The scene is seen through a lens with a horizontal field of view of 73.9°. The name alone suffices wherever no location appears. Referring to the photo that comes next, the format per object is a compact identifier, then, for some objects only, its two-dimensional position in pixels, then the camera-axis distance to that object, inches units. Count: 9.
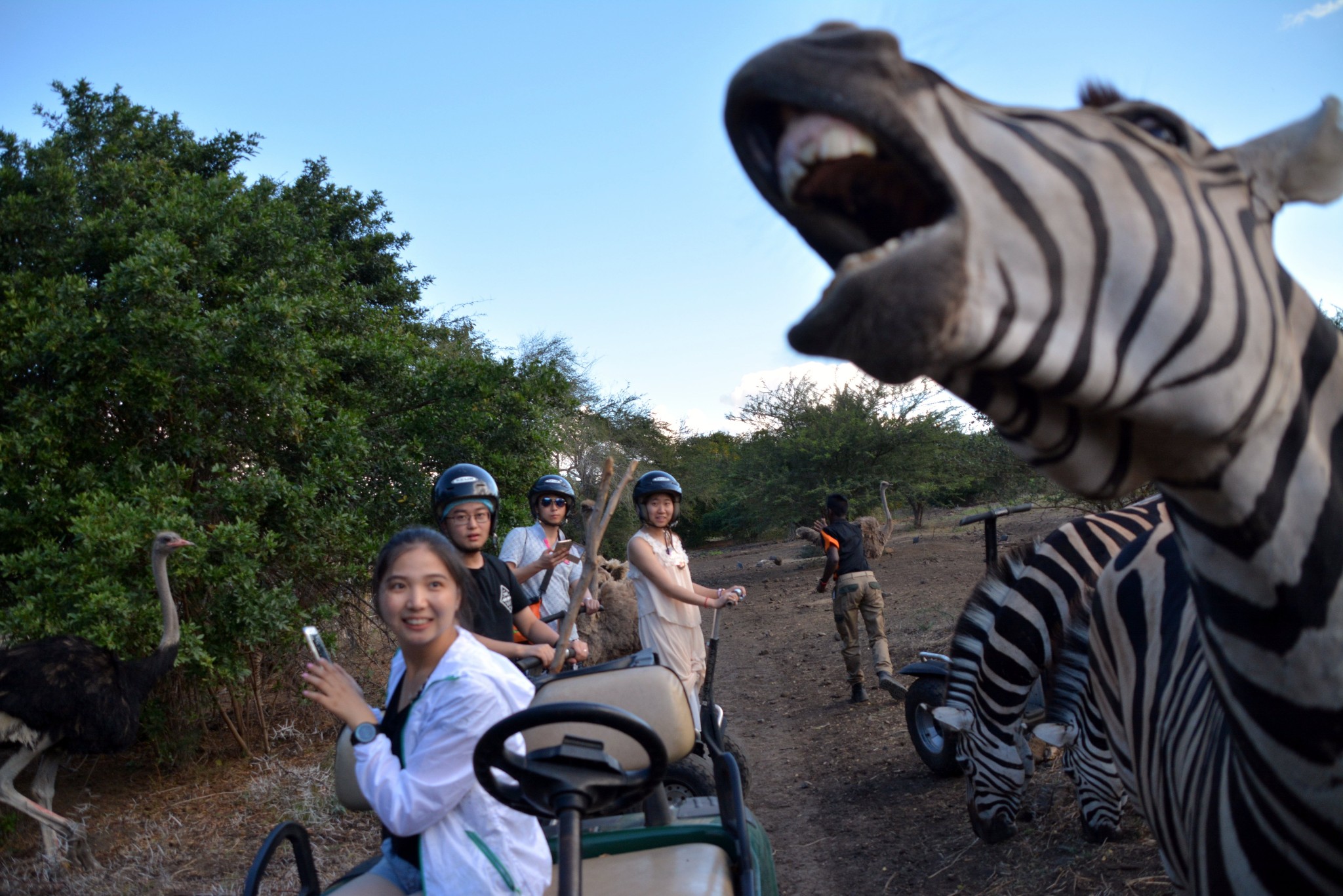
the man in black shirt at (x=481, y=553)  191.5
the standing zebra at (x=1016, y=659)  165.2
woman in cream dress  229.0
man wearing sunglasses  256.7
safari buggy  81.0
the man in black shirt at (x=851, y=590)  371.2
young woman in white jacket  93.6
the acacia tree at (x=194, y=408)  255.4
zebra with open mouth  41.1
